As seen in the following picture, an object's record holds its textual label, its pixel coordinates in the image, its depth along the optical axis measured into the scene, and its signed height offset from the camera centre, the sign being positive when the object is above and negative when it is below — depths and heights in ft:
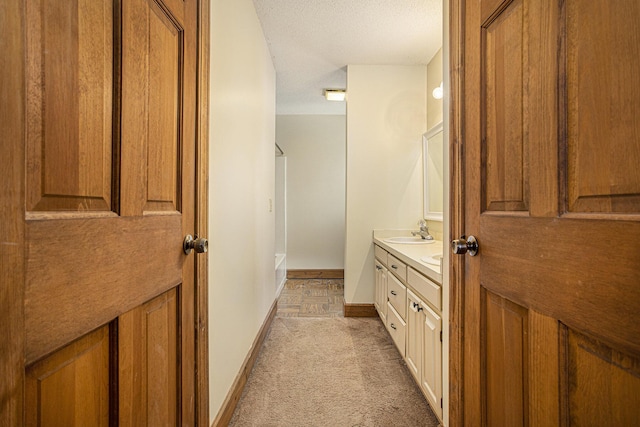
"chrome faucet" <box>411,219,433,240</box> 9.15 -0.51
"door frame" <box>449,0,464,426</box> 3.43 +0.14
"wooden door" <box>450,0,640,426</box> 1.68 +0.02
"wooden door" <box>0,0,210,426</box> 1.29 +0.03
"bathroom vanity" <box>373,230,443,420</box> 4.83 -1.79
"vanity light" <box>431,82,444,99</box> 8.29 +3.26
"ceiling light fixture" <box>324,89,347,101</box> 12.19 +4.74
